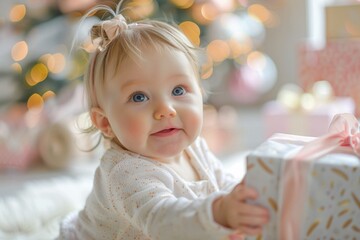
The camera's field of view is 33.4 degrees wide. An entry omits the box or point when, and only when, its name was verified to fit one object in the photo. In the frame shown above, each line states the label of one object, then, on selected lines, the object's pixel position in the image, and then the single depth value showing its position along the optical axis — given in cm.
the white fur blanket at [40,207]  159
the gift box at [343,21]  167
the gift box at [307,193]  83
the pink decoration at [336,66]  168
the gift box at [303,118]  212
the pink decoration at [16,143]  237
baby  104
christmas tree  245
